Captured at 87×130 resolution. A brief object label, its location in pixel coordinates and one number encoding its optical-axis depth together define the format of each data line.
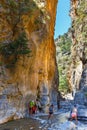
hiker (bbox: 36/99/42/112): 9.85
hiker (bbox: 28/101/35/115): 8.62
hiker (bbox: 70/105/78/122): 7.32
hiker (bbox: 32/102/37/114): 8.78
